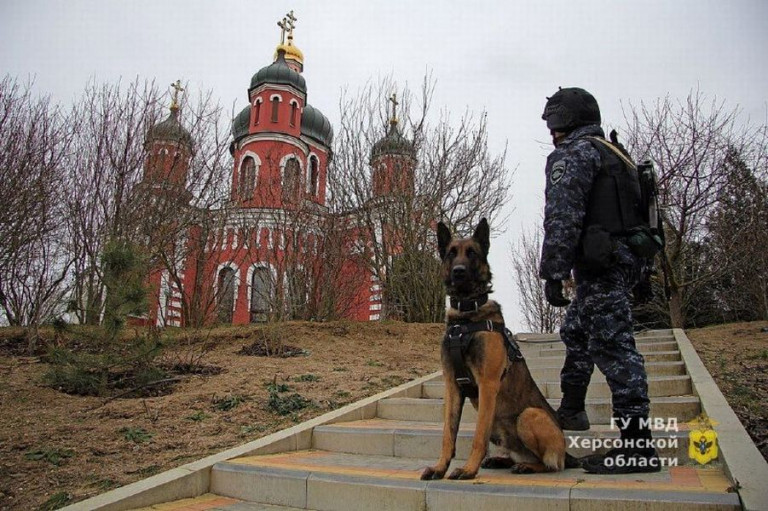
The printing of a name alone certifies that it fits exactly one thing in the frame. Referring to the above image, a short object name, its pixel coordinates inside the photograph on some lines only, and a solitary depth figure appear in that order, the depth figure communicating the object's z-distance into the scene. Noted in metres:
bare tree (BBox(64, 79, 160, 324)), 12.52
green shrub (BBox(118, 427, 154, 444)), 4.56
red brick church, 12.41
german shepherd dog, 3.10
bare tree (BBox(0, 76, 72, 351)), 9.48
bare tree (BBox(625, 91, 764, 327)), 12.21
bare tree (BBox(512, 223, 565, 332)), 22.84
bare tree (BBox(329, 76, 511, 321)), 13.51
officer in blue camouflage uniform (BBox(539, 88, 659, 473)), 3.02
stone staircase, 2.59
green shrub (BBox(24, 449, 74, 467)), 4.03
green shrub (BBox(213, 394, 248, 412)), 5.53
